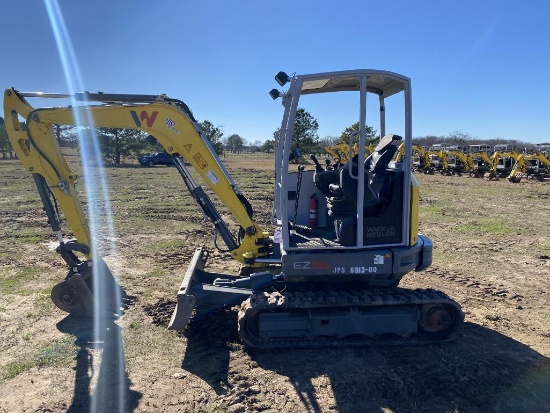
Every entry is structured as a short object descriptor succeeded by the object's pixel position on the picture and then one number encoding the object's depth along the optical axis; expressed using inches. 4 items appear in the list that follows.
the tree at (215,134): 2179.8
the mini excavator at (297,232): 197.3
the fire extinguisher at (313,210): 254.7
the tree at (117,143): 1870.1
